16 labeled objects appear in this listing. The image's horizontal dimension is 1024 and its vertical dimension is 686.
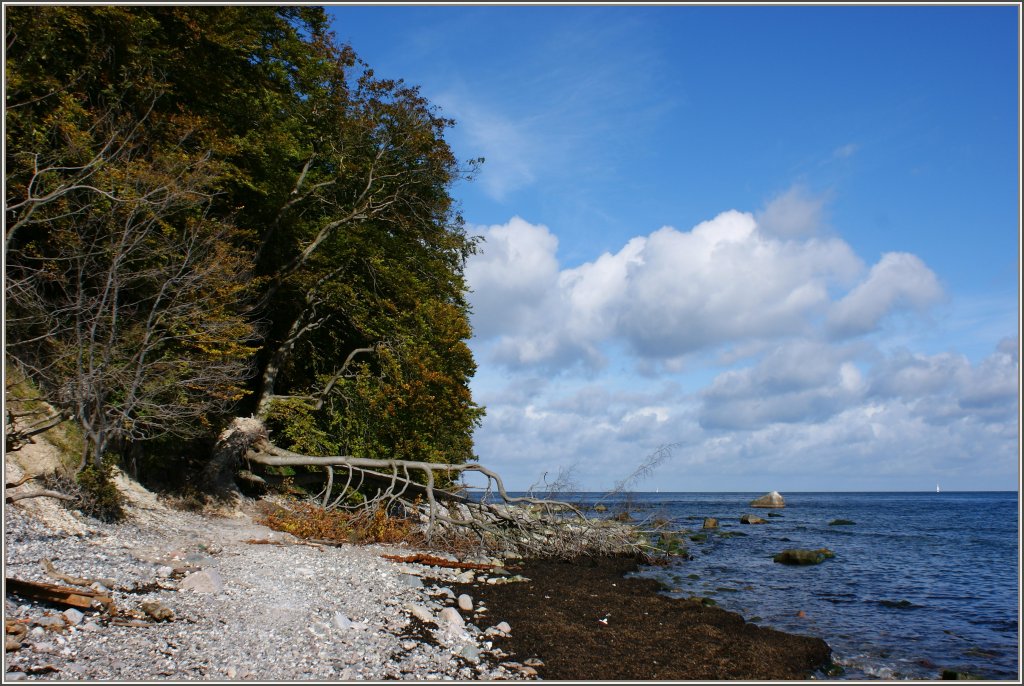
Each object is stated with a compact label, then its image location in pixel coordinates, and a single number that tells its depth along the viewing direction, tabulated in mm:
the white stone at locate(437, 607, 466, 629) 10398
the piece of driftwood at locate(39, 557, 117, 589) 8703
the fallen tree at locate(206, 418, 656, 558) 18344
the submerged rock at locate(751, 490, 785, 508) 76188
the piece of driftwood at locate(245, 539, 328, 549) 14414
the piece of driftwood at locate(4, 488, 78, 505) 10988
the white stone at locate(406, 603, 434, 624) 10366
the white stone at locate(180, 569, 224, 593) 9812
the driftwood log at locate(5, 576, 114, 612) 7863
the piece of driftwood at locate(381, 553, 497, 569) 14883
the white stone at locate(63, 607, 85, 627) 7590
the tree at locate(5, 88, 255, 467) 13859
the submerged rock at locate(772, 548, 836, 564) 24984
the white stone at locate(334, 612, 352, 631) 9186
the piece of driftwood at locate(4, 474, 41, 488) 11273
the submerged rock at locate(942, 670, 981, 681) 11224
